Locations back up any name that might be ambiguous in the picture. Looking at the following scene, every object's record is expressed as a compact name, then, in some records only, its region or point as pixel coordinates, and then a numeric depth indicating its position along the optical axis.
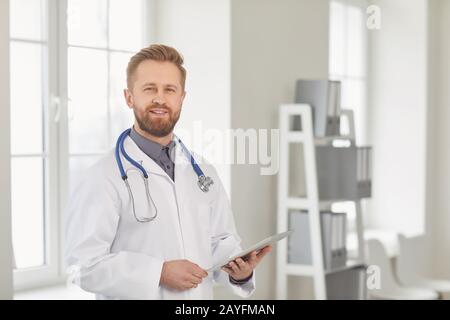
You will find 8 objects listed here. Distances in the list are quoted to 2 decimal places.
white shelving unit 5.87
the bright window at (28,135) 4.72
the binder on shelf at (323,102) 5.85
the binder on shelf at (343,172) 6.12
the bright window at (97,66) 4.64
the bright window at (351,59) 5.89
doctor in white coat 4.42
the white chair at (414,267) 6.32
